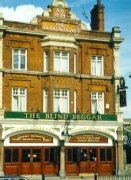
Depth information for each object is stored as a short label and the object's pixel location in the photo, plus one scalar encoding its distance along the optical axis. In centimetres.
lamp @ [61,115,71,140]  3784
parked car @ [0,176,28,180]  2278
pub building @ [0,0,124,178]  3722
